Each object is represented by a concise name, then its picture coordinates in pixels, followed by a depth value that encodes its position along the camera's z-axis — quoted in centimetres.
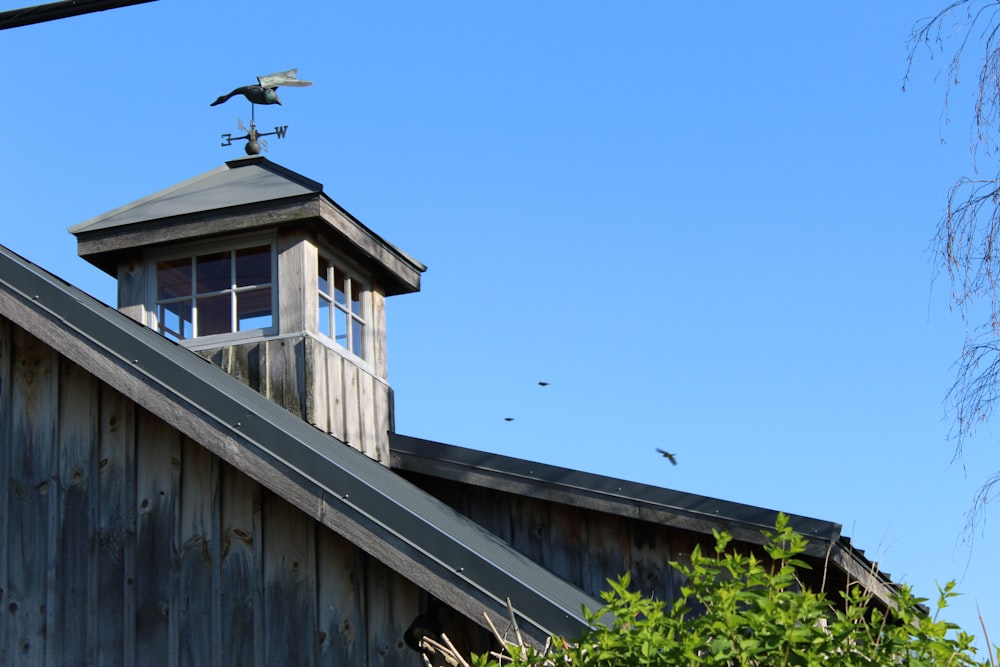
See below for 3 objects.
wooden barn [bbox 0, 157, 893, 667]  1466
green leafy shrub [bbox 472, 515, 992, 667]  811
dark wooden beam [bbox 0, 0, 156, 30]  1586
